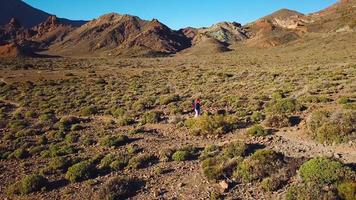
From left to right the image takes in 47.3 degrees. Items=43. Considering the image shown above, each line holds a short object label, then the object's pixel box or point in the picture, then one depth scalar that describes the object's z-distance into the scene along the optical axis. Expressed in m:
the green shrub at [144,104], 31.00
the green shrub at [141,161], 16.92
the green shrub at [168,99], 32.53
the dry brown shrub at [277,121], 20.38
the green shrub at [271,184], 13.22
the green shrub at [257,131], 19.22
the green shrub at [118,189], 14.12
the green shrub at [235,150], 16.47
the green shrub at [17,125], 27.04
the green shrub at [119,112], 29.40
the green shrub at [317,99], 25.11
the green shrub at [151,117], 25.67
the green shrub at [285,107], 23.24
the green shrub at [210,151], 16.99
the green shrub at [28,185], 15.54
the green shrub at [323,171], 12.66
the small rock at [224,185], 13.67
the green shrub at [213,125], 20.70
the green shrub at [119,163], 17.02
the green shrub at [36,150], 20.85
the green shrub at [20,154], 20.41
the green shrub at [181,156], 17.08
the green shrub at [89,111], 30.56
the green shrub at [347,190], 11.62
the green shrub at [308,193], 11.70
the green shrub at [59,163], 17.78
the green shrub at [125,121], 25.83
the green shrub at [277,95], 28.26
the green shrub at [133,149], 19.18
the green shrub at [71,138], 22.56
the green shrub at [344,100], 23.77
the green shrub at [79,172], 16.28
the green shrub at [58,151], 20.08
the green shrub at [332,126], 16.72
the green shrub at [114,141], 20.72
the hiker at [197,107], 25.33
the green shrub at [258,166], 14.14
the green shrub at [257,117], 22.45
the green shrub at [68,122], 26.18
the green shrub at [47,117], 29.67
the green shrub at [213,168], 14.54
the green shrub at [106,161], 17.31
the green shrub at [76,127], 25.64
